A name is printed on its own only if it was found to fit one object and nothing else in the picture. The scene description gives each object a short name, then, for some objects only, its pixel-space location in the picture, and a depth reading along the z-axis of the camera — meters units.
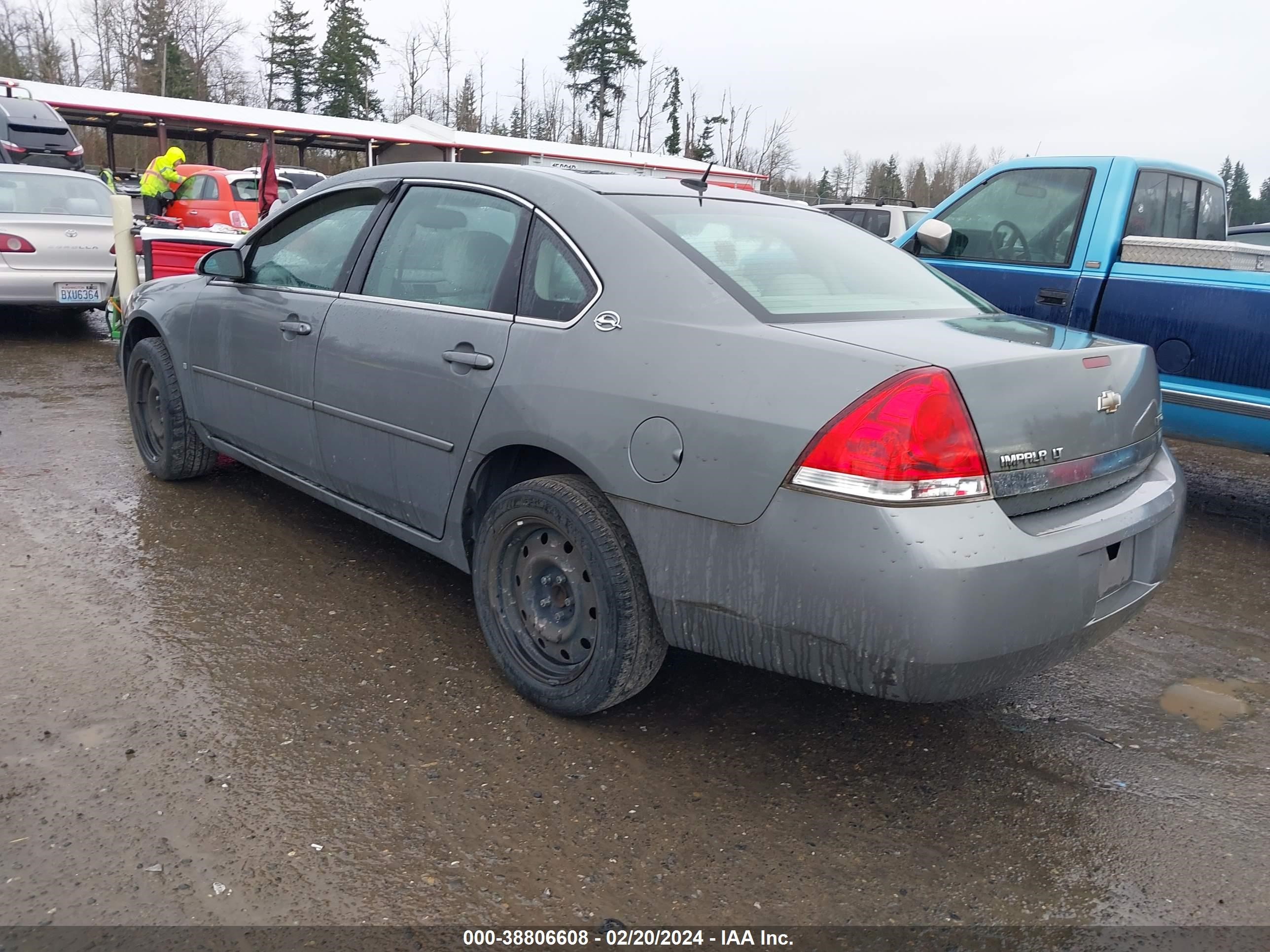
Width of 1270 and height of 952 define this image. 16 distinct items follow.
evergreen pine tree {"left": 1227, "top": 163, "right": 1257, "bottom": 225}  30.22
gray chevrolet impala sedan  2.28
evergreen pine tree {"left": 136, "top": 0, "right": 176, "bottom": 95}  58.72
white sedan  8.78
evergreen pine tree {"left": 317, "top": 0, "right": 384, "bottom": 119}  57.59
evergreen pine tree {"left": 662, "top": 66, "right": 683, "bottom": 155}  61.25
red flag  9.33
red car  15.30
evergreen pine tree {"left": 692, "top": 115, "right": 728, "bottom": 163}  64.00
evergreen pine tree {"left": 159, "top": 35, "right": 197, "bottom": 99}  57.66
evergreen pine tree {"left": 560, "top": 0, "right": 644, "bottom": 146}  59.88
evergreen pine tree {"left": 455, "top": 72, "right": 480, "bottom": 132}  59.19
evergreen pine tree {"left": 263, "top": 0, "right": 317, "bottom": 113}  60.12
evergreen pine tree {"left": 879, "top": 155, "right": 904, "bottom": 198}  61.41
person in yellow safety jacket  13.85
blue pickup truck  4.65
